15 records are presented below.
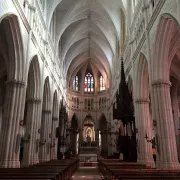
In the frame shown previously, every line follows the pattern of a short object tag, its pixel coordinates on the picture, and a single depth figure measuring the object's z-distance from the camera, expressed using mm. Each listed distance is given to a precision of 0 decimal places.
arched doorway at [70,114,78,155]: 46156
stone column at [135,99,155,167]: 17203
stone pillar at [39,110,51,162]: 22766
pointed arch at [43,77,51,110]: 25000
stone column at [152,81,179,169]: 12492
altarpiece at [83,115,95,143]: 47381
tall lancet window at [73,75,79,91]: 48250
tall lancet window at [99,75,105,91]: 48175
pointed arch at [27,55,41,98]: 19625
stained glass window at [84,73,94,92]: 48656
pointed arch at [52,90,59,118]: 30500
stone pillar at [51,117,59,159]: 27414
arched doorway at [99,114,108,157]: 44719
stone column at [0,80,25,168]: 13102
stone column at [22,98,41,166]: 17120
